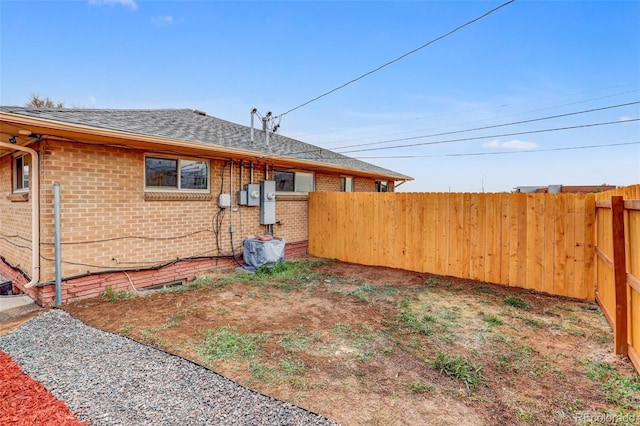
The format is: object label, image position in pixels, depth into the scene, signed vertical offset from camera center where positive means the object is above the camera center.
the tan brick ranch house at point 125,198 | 4.83 +0.37
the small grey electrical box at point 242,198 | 7.76 +0.44
